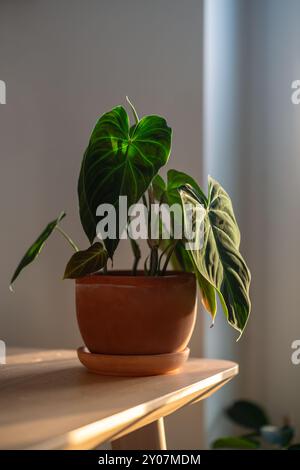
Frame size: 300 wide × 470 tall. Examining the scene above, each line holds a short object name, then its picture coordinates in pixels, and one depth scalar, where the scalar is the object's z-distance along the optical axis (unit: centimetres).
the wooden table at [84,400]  67
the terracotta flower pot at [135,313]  102
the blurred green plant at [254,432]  145
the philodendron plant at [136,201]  96
